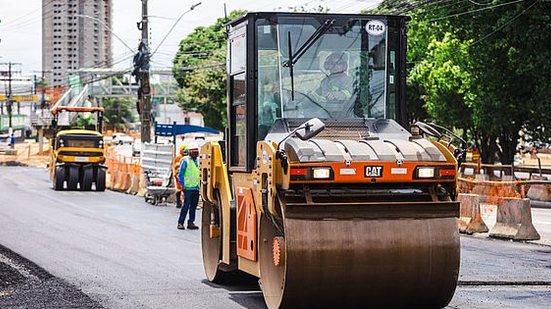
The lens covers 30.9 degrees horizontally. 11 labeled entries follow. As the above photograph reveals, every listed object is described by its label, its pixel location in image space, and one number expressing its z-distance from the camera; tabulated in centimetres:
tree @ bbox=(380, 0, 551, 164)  2720
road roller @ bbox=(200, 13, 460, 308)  895
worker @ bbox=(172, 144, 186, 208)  2584
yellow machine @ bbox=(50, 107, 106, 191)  3425
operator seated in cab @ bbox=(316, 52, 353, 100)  1038
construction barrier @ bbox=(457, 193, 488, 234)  1902
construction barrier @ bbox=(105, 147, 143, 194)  3344
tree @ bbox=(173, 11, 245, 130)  6856
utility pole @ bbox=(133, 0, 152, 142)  3762
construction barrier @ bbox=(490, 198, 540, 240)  1789
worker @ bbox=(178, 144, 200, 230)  1977
